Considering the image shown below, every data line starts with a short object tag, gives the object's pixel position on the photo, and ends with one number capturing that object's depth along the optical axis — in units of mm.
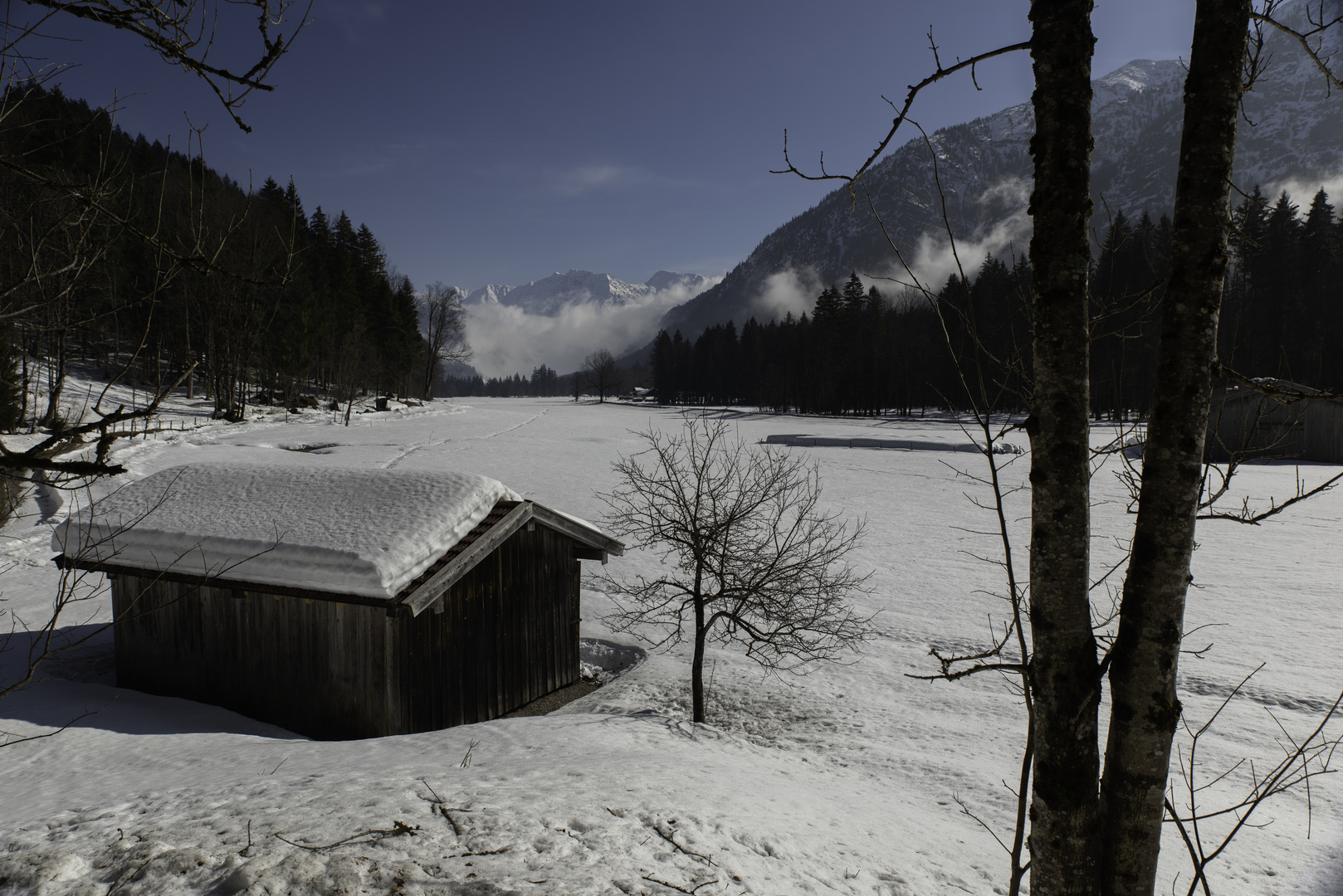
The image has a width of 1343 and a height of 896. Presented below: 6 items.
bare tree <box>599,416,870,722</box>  8656
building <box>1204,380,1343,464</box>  31406
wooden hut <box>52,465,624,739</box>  7400
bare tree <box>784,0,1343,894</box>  2178
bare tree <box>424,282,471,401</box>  58969
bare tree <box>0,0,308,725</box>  2586
